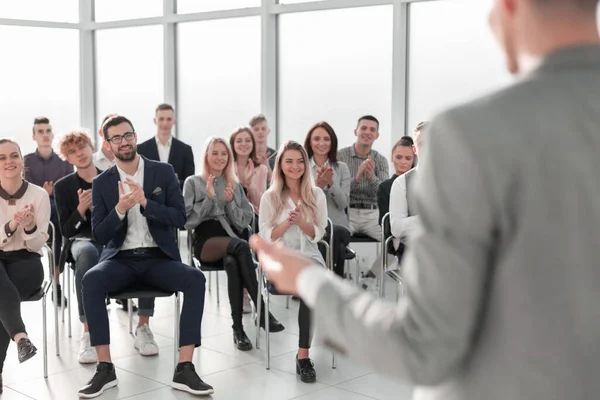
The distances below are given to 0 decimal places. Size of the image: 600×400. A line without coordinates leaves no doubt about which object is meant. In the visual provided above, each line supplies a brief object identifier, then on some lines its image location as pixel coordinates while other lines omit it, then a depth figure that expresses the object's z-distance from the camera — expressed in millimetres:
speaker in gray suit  773
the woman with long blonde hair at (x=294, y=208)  4277
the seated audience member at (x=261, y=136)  6488
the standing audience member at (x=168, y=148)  6422
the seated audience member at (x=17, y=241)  3832
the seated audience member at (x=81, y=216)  4496
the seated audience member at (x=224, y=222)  4664
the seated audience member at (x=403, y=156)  5328
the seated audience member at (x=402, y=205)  4547
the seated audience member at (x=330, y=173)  5375
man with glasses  3830
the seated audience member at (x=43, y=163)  6066
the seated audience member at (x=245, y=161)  5746
